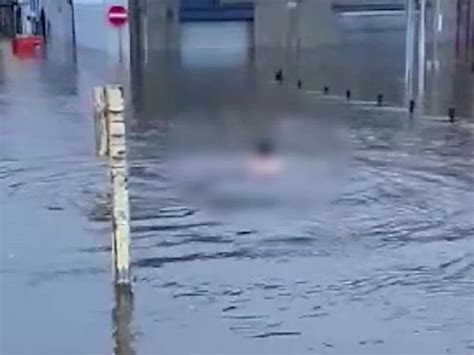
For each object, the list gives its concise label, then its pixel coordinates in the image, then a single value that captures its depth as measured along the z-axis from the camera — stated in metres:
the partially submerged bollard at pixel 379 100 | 22.01
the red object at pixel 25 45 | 38.22
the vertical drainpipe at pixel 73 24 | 40.23
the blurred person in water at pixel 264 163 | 13.70
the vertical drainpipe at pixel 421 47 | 25.53
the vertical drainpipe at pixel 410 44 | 25.86
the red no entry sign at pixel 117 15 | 30.41
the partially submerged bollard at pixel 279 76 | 26.89
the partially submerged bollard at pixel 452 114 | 19.56
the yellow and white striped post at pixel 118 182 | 8.98
